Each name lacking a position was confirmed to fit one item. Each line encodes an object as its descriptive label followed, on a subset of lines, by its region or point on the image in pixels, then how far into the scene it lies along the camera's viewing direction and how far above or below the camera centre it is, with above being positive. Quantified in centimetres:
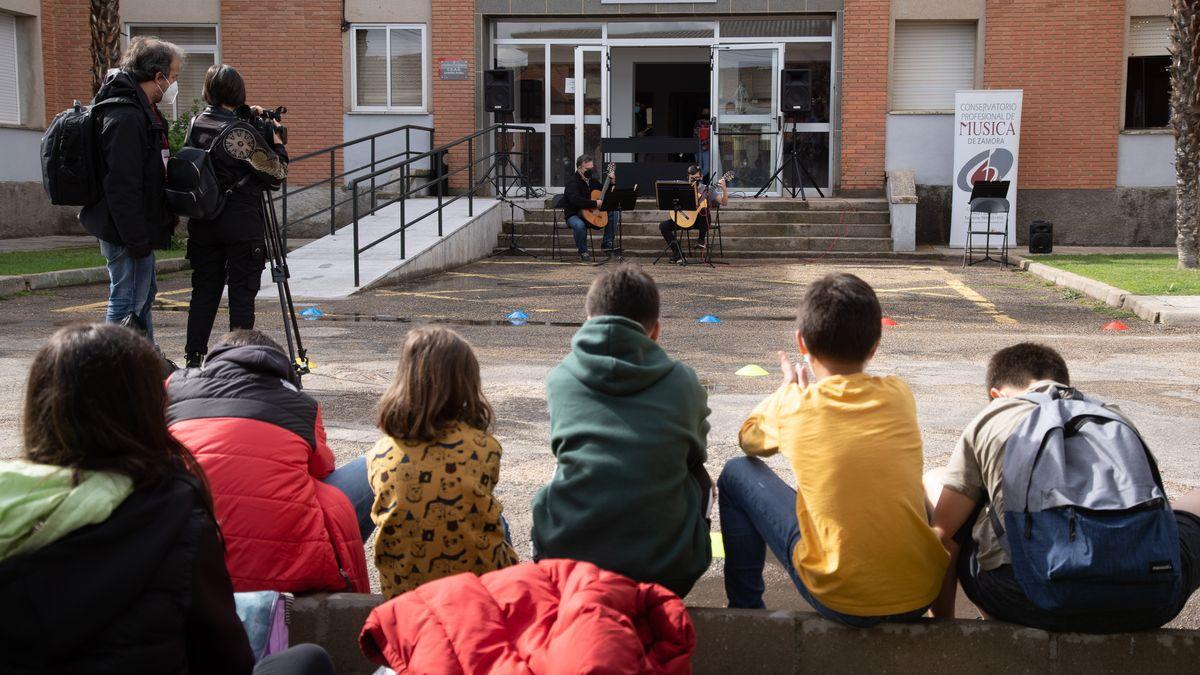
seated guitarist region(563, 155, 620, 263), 1711 -46
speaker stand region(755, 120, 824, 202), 1994 +1
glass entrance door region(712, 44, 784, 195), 2025 +96
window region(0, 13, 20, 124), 1908 +141
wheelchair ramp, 1304 -106
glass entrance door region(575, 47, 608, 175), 2064 +119
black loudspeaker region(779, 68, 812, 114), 1895 +122
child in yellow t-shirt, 297 -76
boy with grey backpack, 275 -80
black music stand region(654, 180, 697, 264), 1647 -35
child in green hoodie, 297 -72
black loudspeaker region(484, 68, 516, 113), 1920 +121
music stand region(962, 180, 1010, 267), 1642 -43
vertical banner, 1822 +41
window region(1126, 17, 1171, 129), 1903 +153
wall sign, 2023 +161
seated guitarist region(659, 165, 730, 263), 1680 -64
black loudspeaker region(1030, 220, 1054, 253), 1731 -92
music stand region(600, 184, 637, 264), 1680 -45
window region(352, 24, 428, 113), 2047 +165
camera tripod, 691 -54
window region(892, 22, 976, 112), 1956 +172
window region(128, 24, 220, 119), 2067 +194
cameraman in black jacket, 649 -21
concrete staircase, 1802 -90
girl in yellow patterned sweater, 303 -76
